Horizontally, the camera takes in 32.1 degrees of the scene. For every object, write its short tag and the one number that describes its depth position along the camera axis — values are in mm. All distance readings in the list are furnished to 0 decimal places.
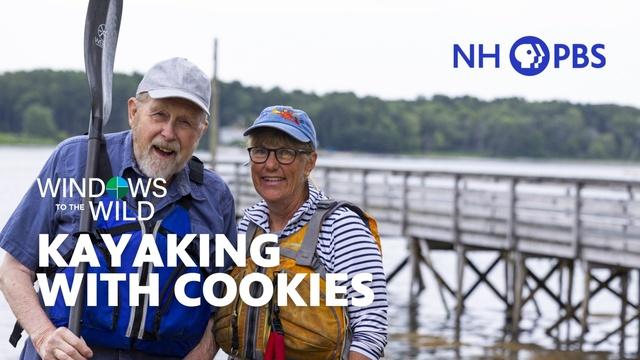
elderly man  3363
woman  3541
